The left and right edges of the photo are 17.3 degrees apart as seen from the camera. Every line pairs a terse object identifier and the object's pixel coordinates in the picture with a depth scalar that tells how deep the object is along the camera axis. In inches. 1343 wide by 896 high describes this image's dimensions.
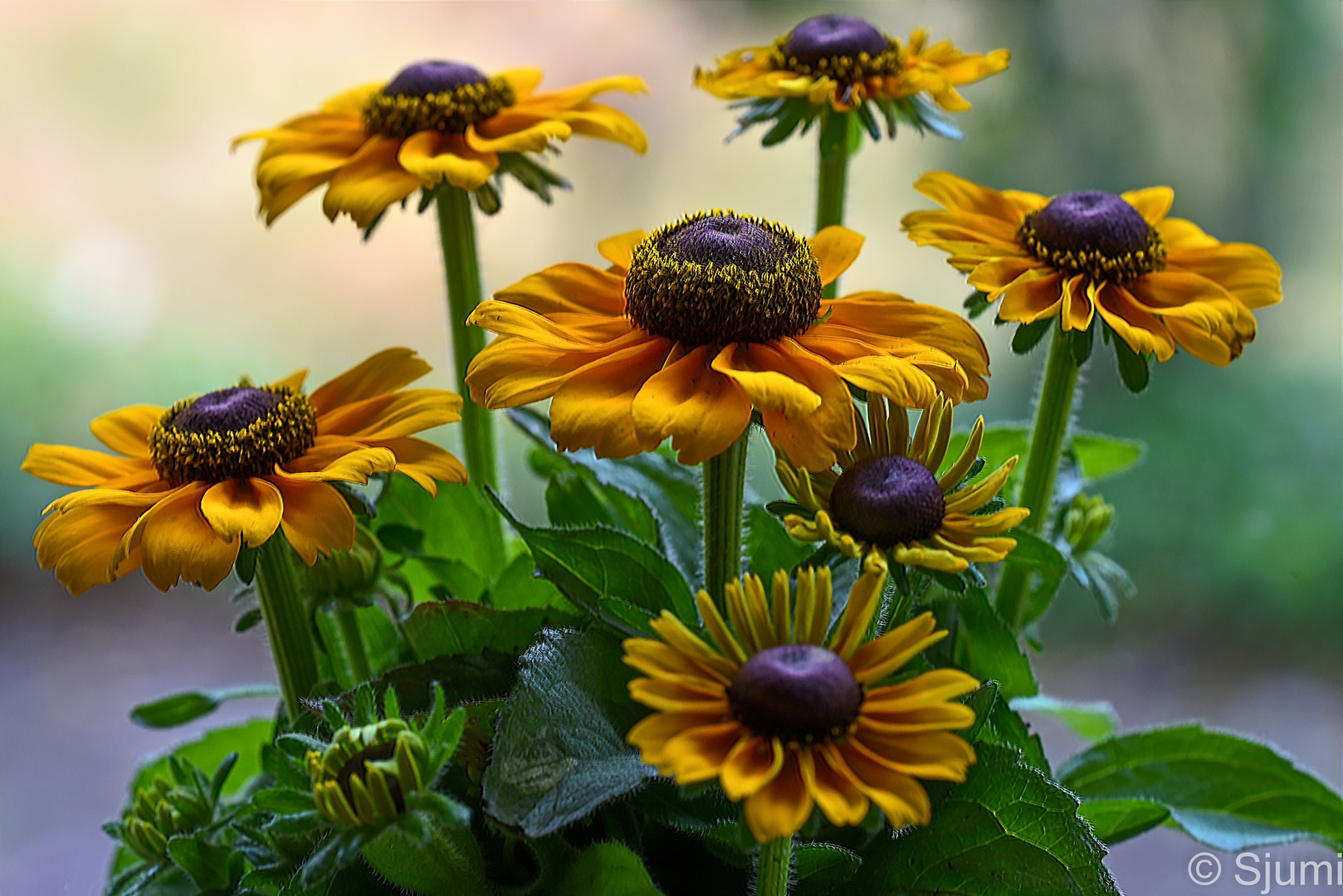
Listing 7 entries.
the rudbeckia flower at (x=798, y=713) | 28.1
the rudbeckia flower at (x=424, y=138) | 32.3
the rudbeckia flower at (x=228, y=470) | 30.2
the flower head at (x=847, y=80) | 33.2
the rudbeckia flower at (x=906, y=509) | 29.5
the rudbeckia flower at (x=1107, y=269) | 31.2
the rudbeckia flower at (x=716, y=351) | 29.3
